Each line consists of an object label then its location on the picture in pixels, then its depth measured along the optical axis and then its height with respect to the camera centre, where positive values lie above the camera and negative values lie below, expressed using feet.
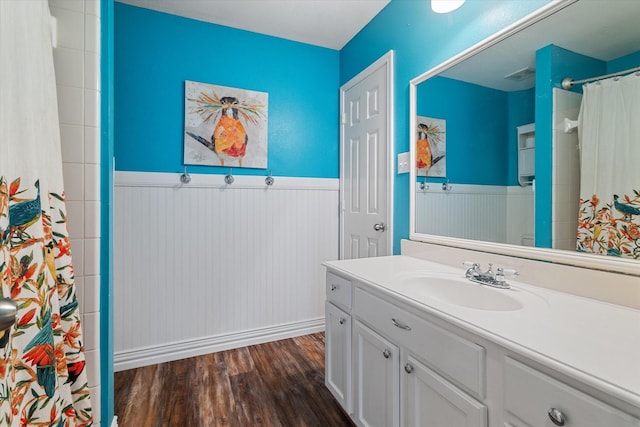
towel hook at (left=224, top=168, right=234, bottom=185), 7.27 +0.74
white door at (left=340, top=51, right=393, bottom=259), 6.59 +1.18
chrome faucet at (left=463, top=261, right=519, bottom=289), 3.77 -0.88
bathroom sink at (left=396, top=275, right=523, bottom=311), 3.57 -1.10
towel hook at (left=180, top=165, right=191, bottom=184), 6.89 +0.73
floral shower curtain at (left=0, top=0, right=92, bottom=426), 1.82 -0.10
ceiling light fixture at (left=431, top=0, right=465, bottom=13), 4.67 +3.29
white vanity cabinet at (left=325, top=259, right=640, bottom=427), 1.96 -1.39
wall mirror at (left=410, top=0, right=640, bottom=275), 3.38 +1.15
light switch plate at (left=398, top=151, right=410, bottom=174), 6.03 +0.99
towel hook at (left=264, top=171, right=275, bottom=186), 7.68 +0.76
